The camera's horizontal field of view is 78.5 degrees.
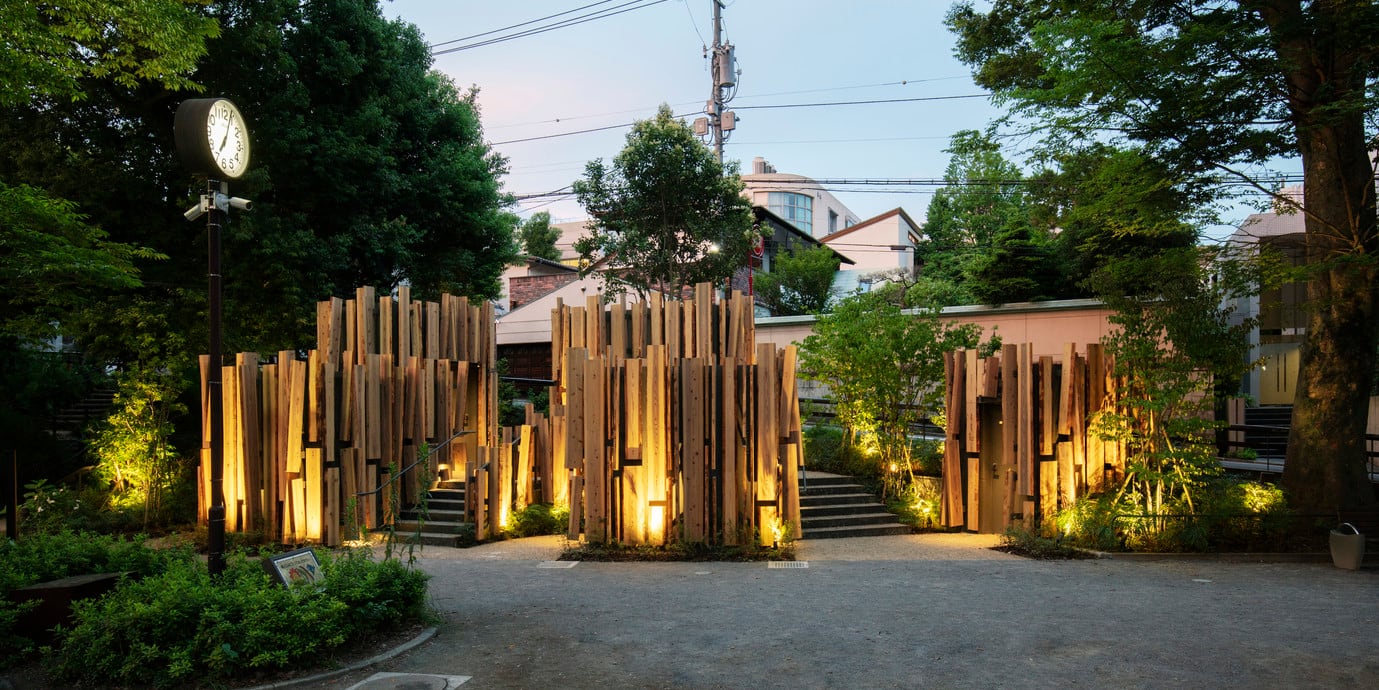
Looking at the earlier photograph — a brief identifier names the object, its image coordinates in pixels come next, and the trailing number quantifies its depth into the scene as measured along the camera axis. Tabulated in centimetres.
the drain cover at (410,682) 577
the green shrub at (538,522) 1290
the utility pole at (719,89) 2755
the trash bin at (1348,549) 1023
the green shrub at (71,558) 705
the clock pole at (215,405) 675
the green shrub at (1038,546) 1106
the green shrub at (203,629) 575
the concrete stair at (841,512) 1320
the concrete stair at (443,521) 1238
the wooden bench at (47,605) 636
